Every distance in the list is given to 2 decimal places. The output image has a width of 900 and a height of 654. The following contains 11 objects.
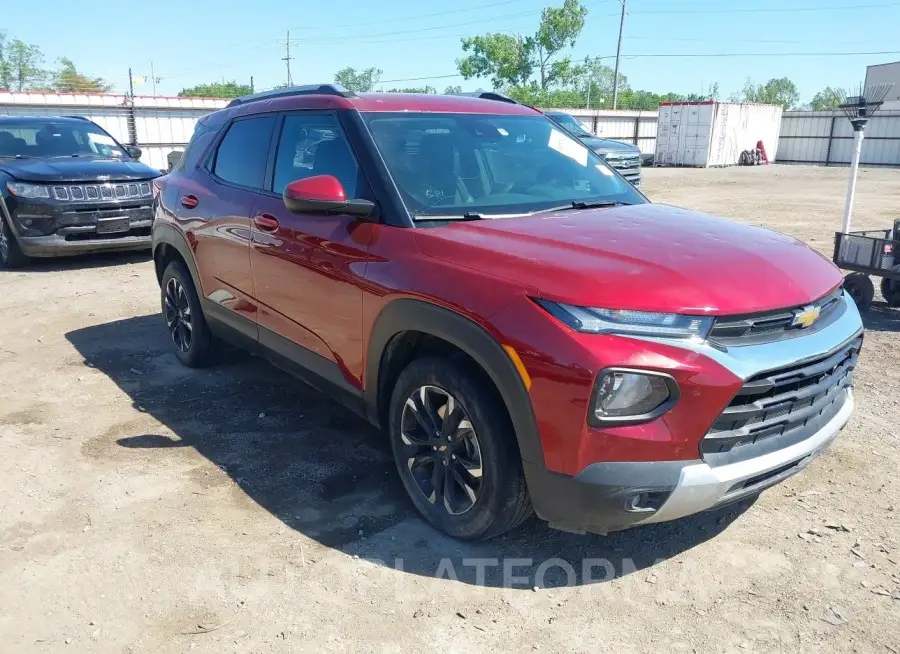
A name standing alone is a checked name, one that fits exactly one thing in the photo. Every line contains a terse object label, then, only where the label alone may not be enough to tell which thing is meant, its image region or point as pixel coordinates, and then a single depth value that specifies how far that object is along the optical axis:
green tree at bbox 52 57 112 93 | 69.10
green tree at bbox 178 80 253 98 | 83.69
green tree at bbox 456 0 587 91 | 65.44
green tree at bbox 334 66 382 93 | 93.62
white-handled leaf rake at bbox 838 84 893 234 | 7.37
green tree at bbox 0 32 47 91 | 81.38
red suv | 2.48
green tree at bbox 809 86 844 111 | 88.00
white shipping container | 32.09
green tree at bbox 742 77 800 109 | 88.12
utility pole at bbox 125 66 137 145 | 20.17
